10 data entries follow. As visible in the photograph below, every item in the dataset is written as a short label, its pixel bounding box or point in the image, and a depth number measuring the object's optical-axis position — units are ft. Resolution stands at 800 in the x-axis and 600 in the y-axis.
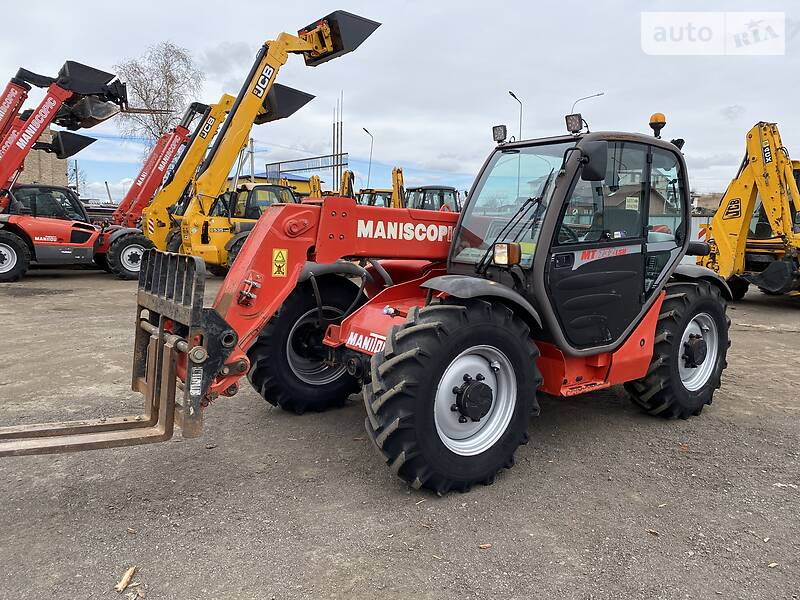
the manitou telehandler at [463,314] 11.06
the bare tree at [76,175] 126.80
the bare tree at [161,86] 86.22
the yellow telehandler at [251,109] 30.19
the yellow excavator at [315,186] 60.95
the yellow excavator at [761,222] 33.35
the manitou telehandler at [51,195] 42.04
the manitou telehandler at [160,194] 43.21
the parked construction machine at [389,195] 59.41
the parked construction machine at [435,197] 54.95
